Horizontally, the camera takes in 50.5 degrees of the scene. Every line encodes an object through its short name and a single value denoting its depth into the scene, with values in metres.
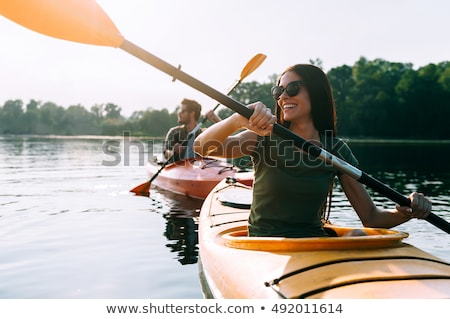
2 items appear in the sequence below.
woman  3.01
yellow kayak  2.41
